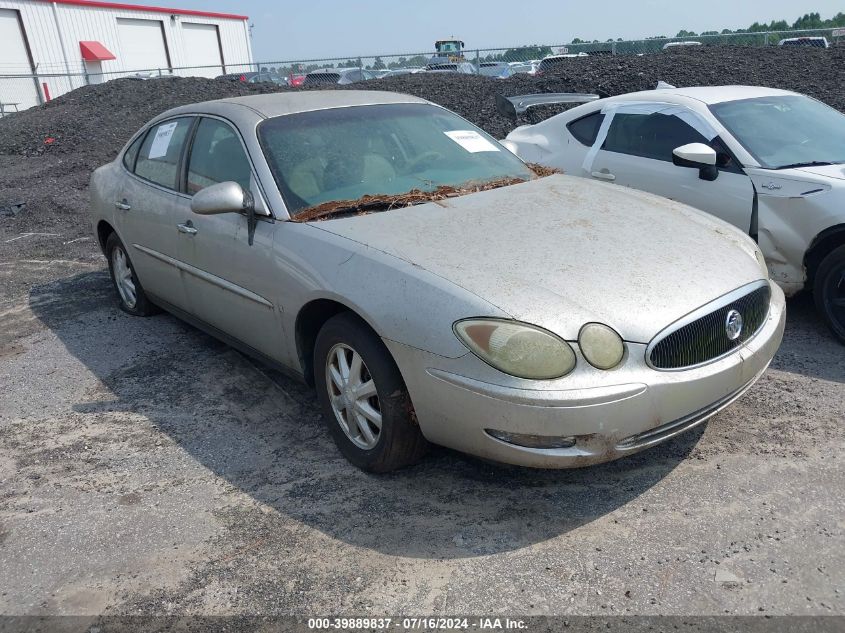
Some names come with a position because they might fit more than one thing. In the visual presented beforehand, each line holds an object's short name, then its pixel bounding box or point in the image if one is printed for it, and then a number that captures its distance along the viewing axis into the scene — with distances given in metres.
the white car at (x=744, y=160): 4.66
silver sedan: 2.84
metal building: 30.81
